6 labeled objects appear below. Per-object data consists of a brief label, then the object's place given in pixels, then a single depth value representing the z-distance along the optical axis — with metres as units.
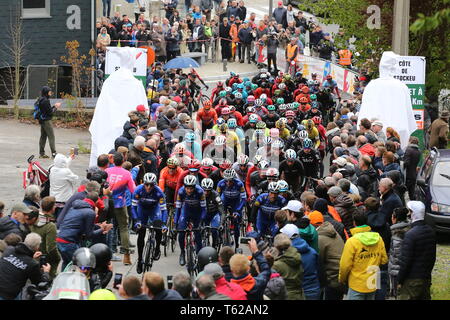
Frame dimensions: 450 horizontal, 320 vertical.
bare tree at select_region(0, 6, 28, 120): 34.97
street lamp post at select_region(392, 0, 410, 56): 25.78
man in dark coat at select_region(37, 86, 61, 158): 27.64
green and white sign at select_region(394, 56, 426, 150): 25.17
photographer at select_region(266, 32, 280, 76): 39.56
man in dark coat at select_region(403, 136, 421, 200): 22.12
